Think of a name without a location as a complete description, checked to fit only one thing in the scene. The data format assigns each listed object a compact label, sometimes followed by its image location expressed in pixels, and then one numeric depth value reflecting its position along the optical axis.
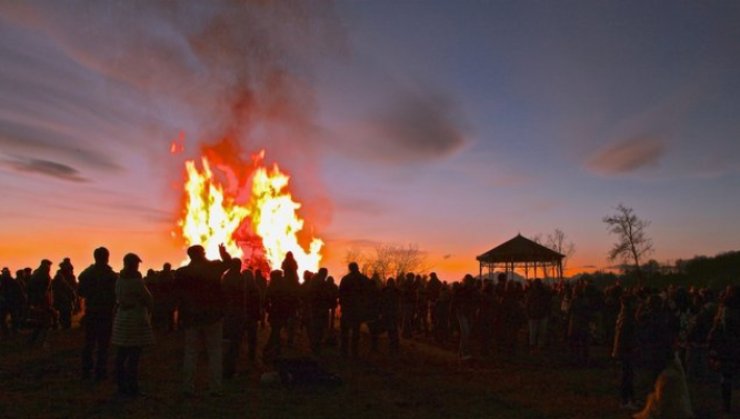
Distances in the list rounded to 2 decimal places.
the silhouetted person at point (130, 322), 8.59
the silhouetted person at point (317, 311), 14.50
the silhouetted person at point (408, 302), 19.73
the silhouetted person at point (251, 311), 12.65
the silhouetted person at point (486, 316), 15.35
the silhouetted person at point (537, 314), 17.50
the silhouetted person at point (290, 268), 12.89
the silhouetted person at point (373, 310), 14.11
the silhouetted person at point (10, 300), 16.98
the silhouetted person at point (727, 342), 9.24
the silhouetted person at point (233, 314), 10.63
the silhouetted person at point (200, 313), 8.77
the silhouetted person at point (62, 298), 16.42
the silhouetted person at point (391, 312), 15.40
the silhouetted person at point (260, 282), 16.84
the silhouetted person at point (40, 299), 14.49
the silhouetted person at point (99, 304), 9.85
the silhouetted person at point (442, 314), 17.90
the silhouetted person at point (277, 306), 12.37
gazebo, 29.78
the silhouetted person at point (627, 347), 9.05
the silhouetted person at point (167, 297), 18.36
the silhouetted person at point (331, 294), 14.81
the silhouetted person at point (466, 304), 14.67
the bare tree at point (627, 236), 52.84
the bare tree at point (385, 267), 57.50
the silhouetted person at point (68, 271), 18.69
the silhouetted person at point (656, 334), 8.14
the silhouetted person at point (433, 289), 19.38
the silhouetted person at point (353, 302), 13.92
